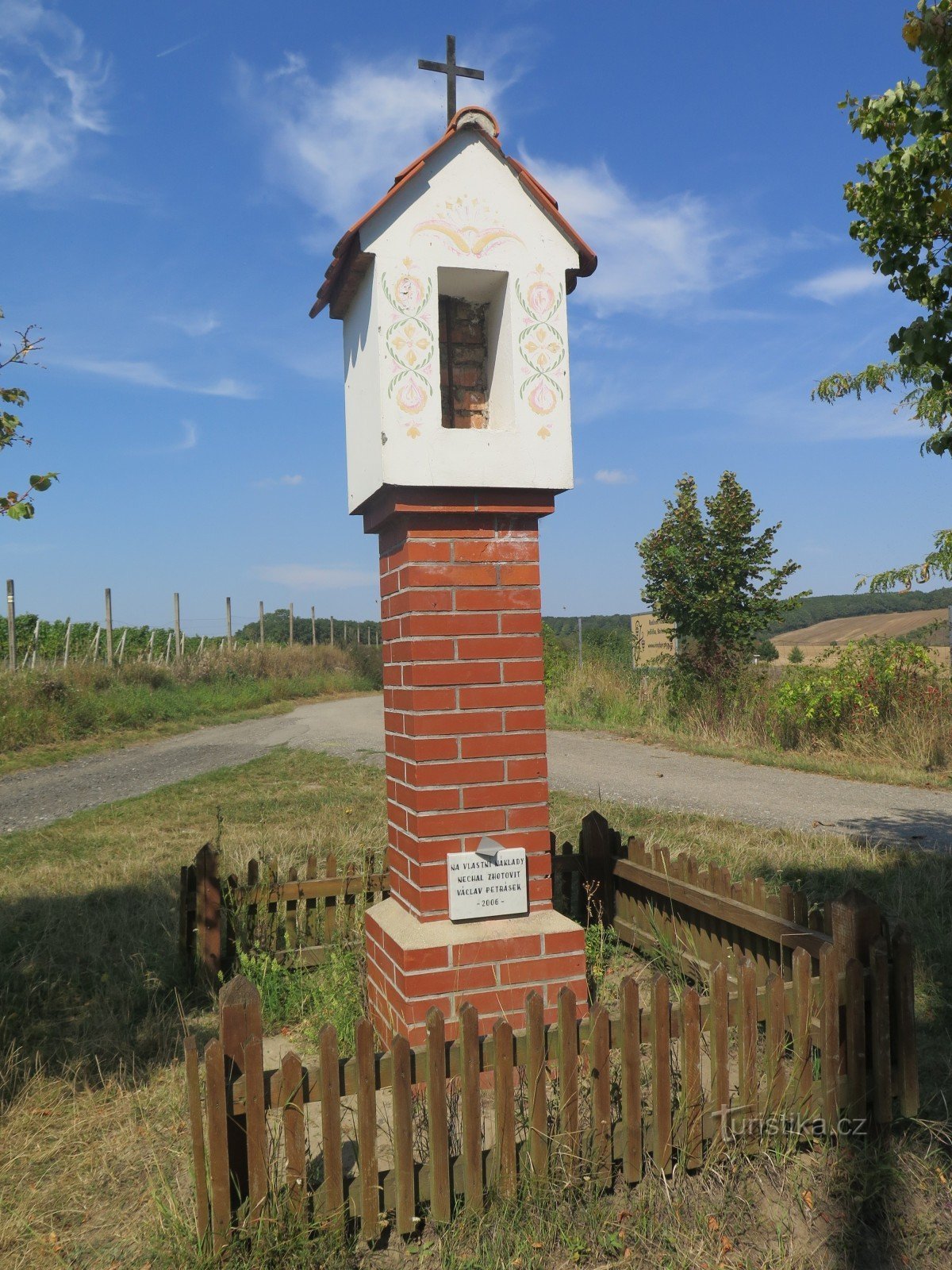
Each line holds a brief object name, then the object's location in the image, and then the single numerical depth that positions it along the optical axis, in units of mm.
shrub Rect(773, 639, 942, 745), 11852
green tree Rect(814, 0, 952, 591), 3648
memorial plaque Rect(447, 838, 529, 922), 3283
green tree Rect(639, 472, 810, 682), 14758
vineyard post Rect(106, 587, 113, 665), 20359
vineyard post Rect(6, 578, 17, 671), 17531
